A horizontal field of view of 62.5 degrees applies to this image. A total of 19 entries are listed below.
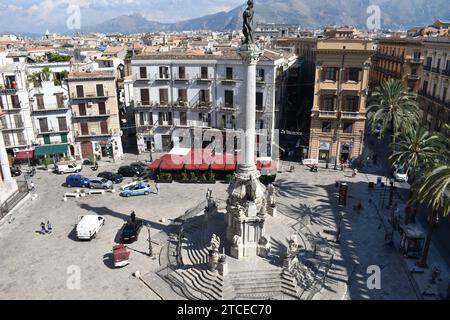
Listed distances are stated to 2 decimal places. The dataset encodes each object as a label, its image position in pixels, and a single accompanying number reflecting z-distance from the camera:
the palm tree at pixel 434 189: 23.31
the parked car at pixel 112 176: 46.25
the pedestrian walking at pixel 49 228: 34.06
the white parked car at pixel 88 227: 32.12
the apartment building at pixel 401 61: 64.62
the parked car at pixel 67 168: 49.62
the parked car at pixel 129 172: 48.12
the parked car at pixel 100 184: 44.38
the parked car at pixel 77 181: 45.09
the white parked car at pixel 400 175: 45.41
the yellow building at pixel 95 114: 51.81
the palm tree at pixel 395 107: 44.94
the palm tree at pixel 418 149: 33.12
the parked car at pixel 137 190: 42.12
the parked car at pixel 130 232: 31.66
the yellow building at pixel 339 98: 46.88
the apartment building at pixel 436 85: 51.84
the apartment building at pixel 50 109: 50.84
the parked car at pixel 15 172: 48.69
